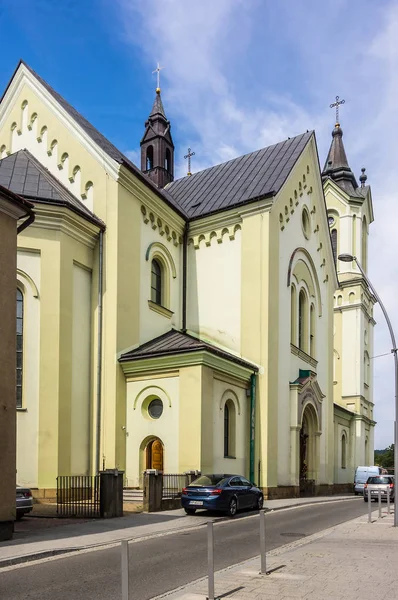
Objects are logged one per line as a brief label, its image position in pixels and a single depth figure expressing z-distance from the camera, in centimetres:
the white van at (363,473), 3494
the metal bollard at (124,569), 554
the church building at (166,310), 2012
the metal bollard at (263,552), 863
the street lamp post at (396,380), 1537
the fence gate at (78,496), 1602
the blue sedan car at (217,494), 1667
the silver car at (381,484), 2647
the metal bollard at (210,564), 707
